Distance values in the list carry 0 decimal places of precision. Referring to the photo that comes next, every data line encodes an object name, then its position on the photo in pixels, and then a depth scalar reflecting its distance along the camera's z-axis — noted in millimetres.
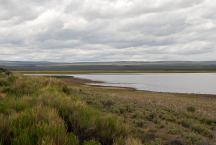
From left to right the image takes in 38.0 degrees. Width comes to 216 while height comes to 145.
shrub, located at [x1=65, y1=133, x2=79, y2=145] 5242
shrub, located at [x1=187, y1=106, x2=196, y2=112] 17016
